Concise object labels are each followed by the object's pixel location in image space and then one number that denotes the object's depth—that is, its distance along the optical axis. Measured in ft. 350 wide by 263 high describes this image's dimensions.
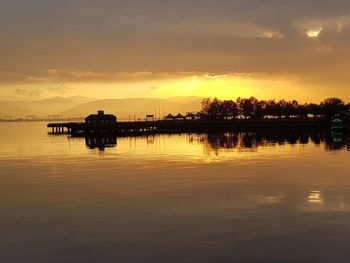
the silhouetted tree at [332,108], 583.58
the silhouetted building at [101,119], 485.15
